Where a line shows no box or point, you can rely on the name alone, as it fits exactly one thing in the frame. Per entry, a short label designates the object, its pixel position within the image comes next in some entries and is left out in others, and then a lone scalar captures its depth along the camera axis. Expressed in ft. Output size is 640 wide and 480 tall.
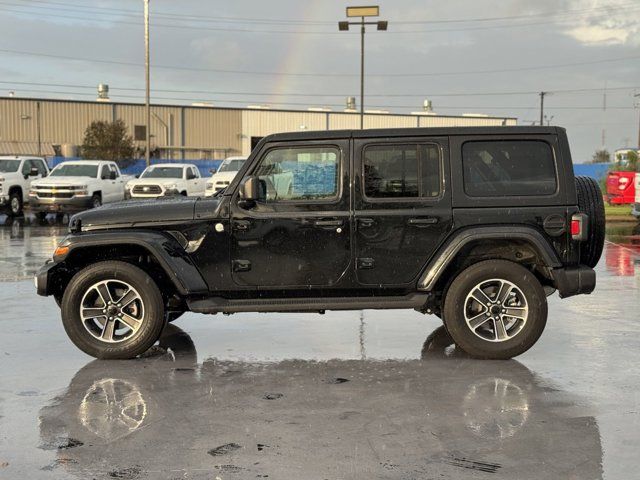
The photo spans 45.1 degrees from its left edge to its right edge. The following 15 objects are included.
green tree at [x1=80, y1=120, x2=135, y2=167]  193.98
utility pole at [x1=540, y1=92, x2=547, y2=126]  311.11
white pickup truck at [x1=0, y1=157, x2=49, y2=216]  85.00
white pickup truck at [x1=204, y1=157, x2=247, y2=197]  88.43
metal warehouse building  217.56
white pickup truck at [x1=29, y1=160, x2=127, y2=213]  80.38
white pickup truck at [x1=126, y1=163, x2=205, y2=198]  85.97
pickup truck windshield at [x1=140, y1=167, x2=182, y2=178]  90.58
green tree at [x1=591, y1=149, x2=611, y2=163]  294.46
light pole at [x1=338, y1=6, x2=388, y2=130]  107.96
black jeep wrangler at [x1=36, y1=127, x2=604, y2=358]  22.39
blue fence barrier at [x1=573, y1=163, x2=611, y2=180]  202.51
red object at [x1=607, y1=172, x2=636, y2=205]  100.53
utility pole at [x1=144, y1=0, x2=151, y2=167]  125.70
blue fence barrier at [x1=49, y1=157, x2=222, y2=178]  193.16
